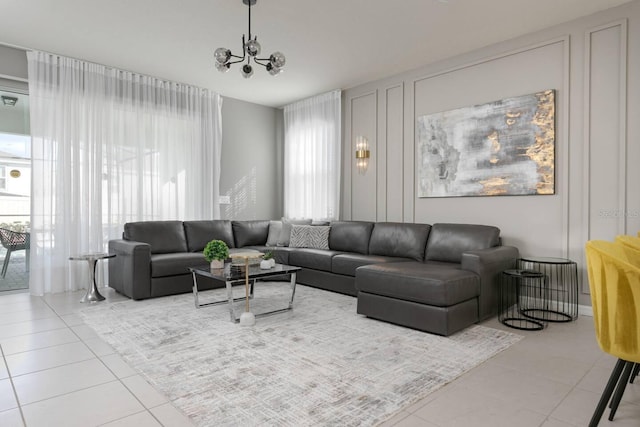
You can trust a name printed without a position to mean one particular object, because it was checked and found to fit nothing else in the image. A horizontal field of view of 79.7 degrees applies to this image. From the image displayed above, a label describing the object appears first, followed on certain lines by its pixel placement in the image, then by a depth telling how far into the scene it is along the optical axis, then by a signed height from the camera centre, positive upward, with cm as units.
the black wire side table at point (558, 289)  372 -82
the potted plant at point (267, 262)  384 -55
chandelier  331 +135
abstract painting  399 +69
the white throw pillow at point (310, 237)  551 -42
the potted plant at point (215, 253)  373 -45
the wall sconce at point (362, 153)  571 +82
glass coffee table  351 -63
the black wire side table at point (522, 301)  346 -97
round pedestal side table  425 -82
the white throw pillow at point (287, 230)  589 -35
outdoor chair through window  474 -43
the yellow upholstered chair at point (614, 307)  150 -40
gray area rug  200 -104
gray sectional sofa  324 -60
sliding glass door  474 +23
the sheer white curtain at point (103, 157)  462 +69
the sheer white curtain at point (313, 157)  612 +86
